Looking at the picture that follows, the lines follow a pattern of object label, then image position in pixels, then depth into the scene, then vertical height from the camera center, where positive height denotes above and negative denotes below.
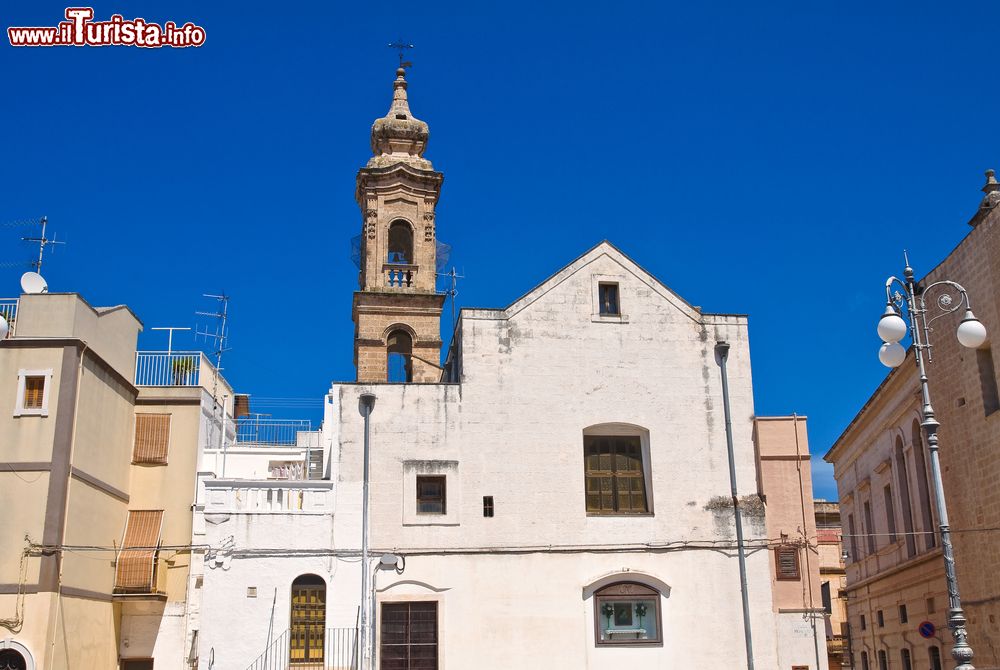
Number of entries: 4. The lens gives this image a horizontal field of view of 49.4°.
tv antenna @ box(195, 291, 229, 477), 31.40 +7.91
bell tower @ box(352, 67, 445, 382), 39.00 +14.91
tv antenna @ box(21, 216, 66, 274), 29.83 +11.95
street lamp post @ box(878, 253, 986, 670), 16.09 +4.90
